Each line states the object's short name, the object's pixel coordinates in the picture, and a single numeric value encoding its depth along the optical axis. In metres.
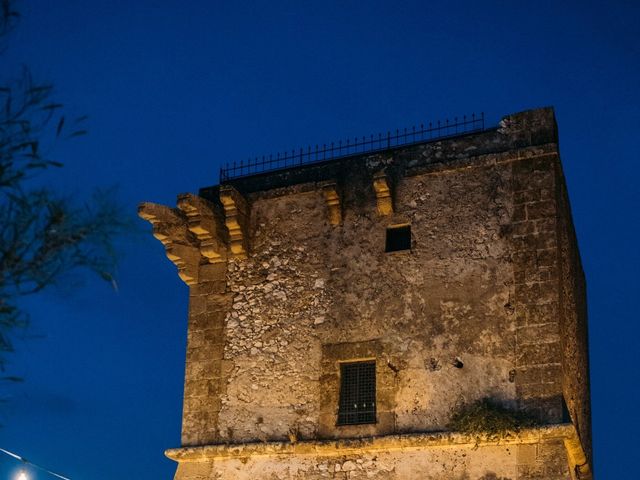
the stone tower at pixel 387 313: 13.33
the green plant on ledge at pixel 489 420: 12.80
